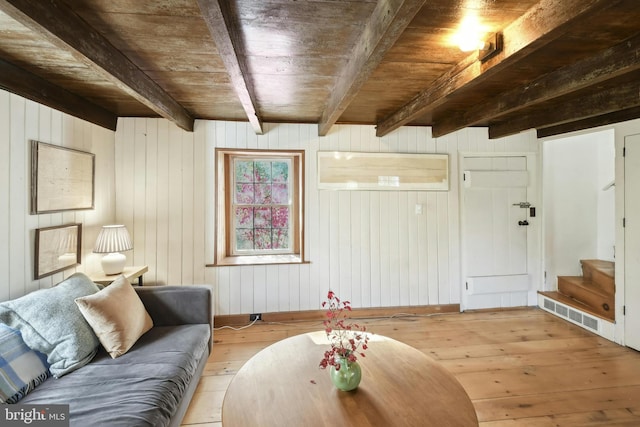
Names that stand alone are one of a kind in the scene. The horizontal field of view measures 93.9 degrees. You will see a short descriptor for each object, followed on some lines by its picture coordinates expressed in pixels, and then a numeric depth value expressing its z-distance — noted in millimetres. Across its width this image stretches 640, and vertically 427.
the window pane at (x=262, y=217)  3529
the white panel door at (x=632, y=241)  2666
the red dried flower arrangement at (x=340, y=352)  1354
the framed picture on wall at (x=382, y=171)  3352
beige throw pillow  1742
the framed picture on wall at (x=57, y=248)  2066
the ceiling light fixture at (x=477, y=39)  1484
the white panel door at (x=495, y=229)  3539
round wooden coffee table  1173
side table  2449
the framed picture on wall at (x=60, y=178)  2051
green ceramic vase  1333
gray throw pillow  1547
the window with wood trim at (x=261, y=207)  3482
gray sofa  1291
